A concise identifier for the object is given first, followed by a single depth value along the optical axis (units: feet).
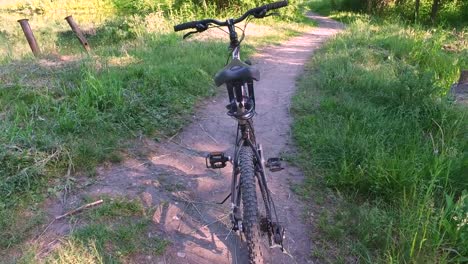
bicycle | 7.45
